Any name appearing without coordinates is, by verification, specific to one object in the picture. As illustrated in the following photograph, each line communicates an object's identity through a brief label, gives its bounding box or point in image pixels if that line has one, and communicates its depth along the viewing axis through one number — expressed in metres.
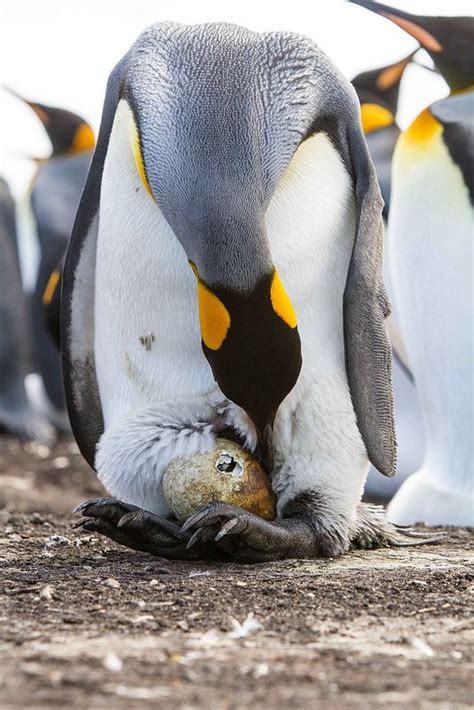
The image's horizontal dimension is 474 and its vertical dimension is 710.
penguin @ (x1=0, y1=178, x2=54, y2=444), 21.12
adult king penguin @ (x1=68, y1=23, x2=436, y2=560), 6.27
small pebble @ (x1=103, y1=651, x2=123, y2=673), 3.96
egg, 6.41
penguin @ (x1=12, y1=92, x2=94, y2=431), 21.12
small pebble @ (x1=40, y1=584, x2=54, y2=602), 5.31
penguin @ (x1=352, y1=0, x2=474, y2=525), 9.76
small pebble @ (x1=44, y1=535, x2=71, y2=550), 7.24
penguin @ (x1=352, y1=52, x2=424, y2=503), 12.24
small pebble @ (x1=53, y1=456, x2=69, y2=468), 16.94
